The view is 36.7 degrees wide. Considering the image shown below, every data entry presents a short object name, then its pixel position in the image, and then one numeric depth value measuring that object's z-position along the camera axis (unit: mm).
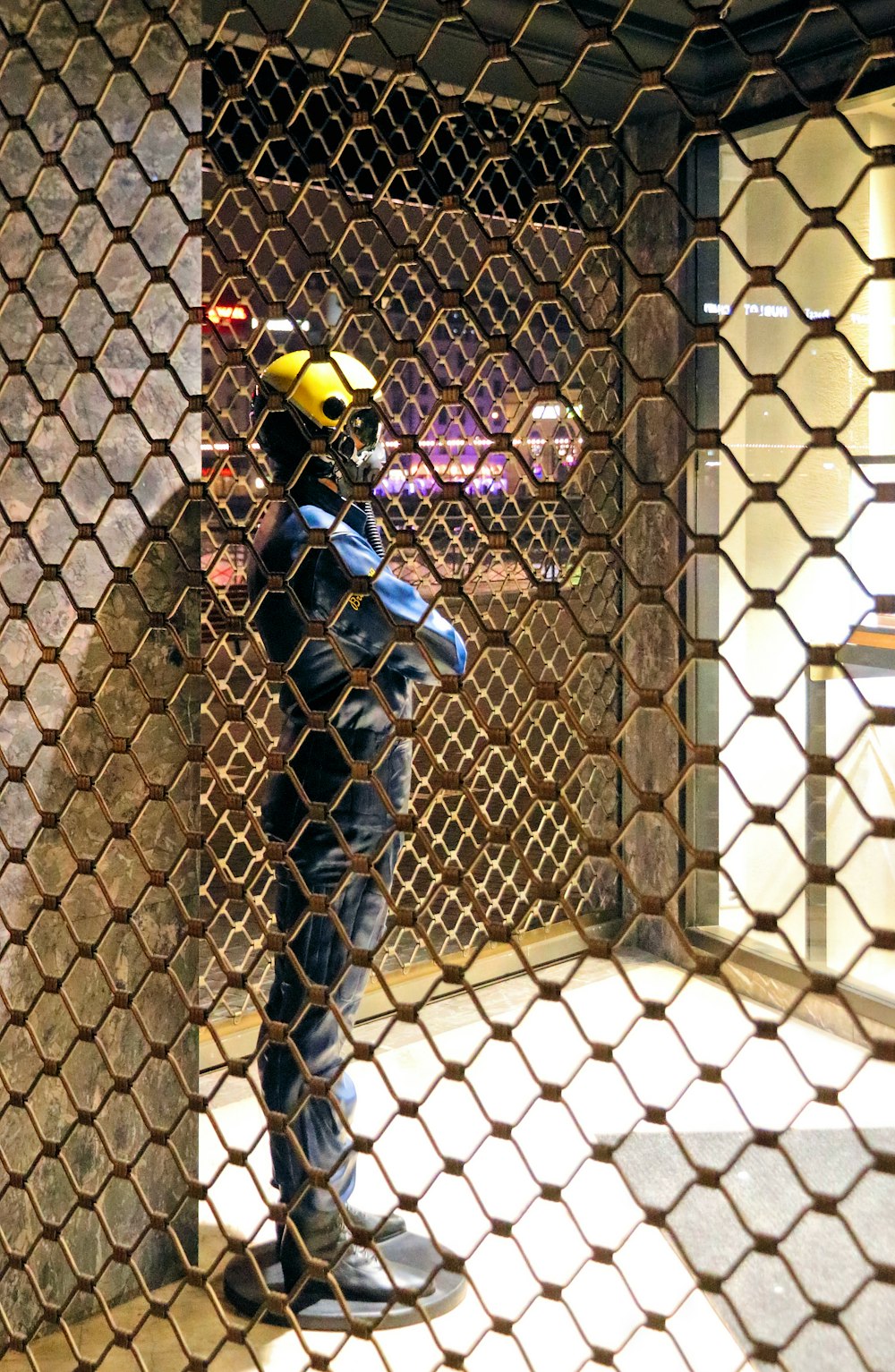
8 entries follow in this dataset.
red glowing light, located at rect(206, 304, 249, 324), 3470
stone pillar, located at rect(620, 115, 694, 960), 4098
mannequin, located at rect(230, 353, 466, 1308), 2111
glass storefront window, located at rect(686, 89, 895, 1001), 3457
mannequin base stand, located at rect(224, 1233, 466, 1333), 2396
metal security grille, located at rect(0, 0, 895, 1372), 1438
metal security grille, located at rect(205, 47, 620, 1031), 3705
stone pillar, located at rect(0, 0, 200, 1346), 2184
